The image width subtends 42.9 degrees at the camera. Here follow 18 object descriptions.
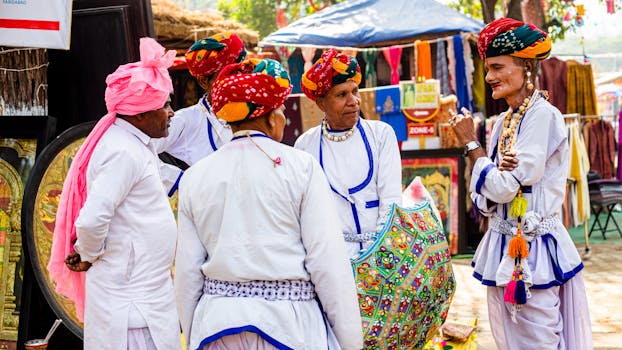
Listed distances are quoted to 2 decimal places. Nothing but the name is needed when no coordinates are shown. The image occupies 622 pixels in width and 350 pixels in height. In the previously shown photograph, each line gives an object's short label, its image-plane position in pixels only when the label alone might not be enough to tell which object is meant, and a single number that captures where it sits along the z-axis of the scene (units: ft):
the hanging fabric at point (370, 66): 38.86
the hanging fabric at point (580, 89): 44.88
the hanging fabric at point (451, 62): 37.81
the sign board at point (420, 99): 32.55
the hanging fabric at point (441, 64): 37.88
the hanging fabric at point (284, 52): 38.68
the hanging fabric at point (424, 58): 37.40
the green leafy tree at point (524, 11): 48.49
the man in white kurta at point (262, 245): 9.09
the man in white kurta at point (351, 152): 14.03
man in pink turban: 11.28
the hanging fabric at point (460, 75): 37.76
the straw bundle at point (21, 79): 17.30
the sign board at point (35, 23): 16.26
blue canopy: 40.34
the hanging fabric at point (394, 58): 38.58
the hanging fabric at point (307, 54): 38.32
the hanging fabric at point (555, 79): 45.01
